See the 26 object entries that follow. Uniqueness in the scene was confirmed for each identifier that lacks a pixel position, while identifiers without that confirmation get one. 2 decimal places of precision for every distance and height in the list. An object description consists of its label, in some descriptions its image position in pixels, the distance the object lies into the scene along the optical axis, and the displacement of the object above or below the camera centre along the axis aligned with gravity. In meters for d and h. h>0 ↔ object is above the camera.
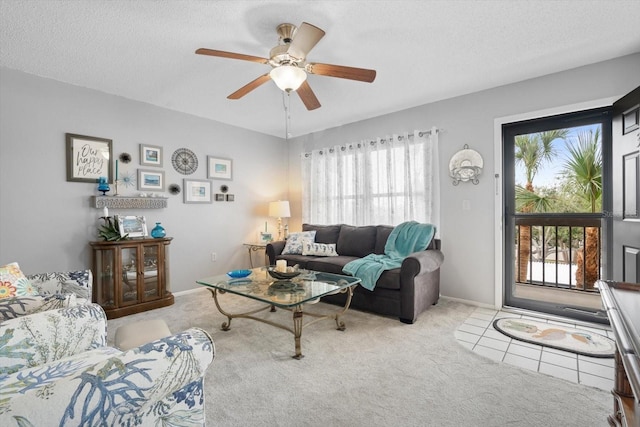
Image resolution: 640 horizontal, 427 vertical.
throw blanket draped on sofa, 3.09 -0.51
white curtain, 3.87 +0.42
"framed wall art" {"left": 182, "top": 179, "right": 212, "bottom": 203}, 4.16 +0.30
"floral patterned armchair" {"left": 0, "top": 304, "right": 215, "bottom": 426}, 0.65 -0.46
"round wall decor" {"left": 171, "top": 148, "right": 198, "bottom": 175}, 4.05 +0.71
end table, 4.60 -0.58
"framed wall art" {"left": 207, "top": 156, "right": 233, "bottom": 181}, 4.41 +0.67
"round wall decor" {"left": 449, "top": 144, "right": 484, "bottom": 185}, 3.47 +0.52
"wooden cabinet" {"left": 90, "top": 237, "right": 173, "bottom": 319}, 3.20 -0.72
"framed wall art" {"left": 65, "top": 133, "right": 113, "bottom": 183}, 3.21 +0.62
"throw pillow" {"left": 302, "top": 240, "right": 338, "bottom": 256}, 4.09 -0.54
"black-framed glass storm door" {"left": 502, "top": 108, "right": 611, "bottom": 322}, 2.94 +0.04
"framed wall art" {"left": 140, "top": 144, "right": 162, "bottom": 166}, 3.75 +0.74
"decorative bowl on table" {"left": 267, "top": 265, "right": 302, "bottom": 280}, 2.67 -0.58
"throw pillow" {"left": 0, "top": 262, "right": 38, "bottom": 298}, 1.64 -0.41
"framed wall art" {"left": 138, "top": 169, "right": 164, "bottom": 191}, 3.74 +0.41
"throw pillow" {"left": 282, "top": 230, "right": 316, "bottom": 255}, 4.20 -0.44
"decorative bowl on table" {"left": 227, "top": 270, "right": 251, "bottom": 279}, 2.89 -0.62
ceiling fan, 2.03 +1.08
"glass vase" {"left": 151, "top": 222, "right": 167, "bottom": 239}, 3.63 -0.25
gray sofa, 2.91 -0.67
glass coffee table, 2.26 -0.66
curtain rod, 3.79 +1.01
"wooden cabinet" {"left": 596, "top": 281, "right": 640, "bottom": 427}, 0.73 -0.37
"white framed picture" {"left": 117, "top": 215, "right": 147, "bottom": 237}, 3.37 -0.16
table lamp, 4.84 +0.03
